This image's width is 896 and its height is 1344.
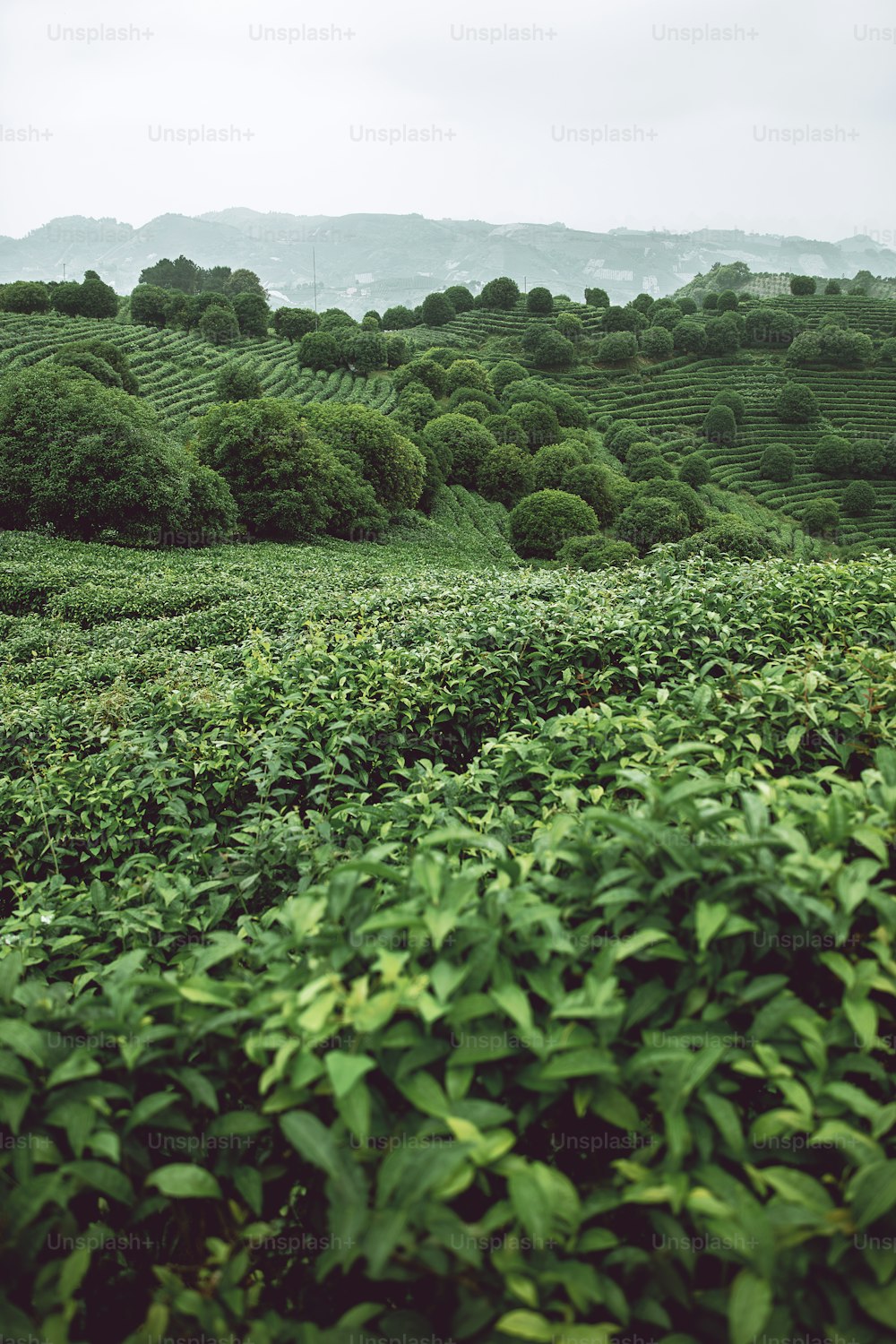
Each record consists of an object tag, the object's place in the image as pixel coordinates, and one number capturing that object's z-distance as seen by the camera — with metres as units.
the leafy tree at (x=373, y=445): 31.83
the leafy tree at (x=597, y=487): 37.59
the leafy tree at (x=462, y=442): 40.53
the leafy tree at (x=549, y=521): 33.38
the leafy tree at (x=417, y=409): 43.59
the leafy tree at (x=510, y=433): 43.44
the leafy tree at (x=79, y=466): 21.72
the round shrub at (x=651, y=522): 34.72
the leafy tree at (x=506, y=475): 40.31
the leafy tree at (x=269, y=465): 27.05
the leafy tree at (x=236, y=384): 36.75
